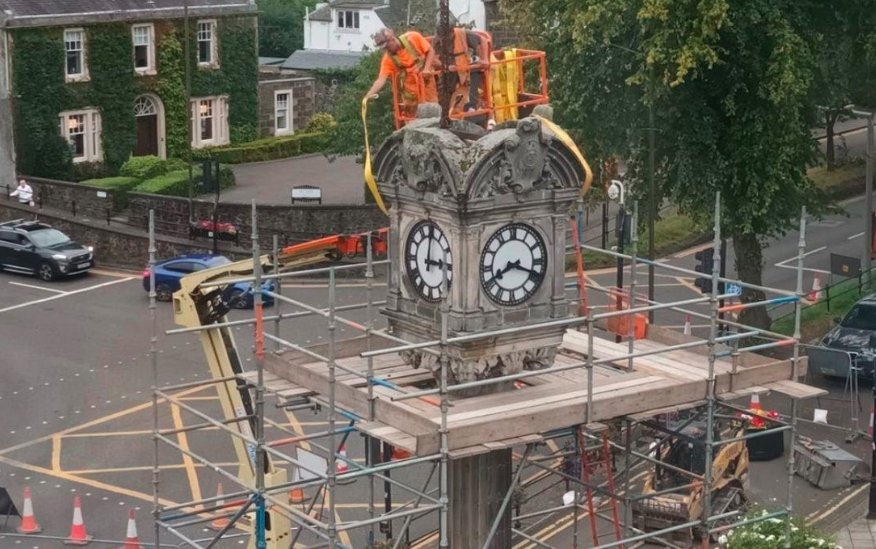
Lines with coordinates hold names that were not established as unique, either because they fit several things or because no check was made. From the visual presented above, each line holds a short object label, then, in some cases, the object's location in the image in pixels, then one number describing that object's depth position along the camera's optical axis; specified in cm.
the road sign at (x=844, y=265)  4334
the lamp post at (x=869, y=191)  4428
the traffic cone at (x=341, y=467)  3110
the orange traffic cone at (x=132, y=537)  2809
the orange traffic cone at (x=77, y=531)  2938
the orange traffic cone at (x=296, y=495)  2988
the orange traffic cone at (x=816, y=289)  4359
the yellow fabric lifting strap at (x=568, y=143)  1884
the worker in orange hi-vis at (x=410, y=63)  2042
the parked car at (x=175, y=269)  4666
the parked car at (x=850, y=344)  3766
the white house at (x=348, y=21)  8194
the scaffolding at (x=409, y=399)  1848
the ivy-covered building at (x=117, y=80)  5844
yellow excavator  2836
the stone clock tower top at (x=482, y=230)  1847
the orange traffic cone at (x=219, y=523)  2989
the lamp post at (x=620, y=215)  3416
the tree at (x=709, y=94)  3609
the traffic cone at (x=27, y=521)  3003
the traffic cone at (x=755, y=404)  3362
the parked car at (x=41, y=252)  4969
